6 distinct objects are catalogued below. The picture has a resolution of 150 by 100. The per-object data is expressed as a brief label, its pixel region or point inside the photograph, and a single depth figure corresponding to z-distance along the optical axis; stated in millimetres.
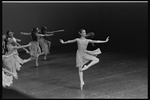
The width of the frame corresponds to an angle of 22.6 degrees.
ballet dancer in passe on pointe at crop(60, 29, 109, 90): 9195
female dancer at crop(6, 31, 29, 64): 9820
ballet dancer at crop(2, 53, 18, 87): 8628
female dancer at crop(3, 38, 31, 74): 9547
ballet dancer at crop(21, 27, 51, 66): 12164
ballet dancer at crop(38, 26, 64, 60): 13258
